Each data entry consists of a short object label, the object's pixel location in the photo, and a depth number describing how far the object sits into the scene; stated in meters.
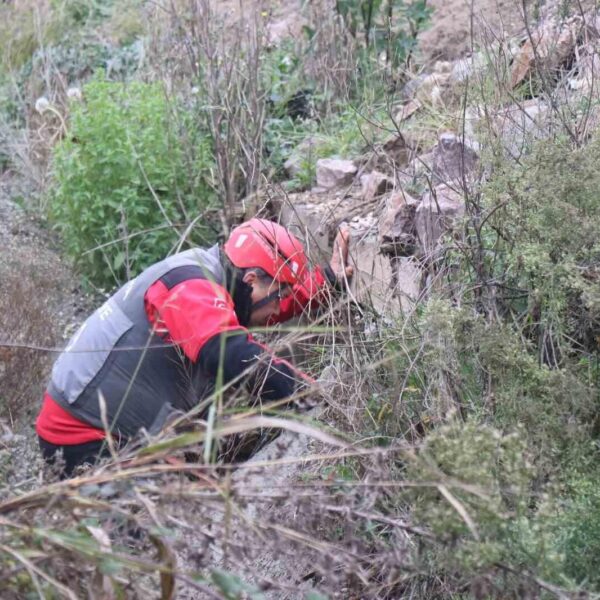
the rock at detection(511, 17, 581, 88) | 5.10
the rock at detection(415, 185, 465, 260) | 4.24
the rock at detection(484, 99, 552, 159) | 4.14
